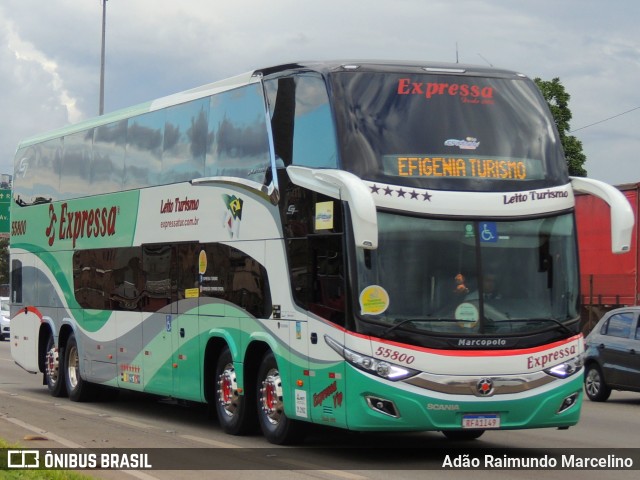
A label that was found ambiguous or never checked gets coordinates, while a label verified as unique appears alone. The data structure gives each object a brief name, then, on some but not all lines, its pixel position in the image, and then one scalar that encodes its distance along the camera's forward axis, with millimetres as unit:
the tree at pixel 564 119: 52406
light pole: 45250
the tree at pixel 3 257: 103456
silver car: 20875
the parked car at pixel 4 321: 50562
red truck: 32250
